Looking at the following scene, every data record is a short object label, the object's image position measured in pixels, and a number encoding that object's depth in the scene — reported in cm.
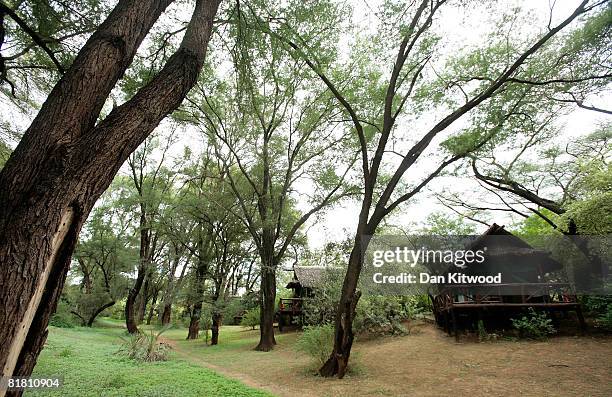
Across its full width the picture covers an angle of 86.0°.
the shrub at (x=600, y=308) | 969
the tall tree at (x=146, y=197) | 1673
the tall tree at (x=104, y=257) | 1973
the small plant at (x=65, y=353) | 834
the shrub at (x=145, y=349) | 925
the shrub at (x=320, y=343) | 859
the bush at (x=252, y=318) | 2061
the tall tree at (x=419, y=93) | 774
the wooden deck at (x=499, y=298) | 1098
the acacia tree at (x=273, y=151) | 1229
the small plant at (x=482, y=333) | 1051
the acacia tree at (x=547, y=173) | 1134
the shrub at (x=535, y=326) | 1012
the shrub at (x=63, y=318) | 1738
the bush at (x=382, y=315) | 1312
